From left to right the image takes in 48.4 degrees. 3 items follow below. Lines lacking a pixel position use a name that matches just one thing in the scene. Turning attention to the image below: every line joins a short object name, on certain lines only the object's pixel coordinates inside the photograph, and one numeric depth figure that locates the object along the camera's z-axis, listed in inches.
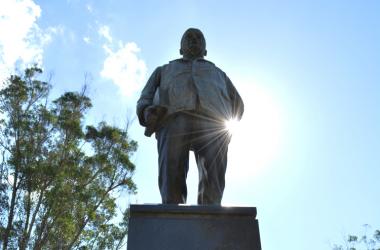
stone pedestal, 116.0
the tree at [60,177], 517.0
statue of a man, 137.7
